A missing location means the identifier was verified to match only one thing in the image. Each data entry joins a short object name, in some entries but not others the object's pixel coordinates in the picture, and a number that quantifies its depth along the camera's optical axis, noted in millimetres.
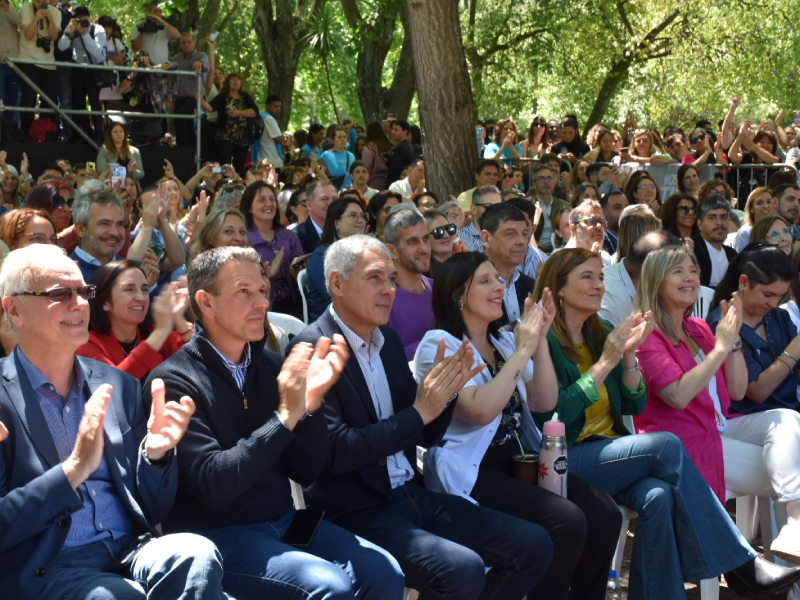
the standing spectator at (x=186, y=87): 12594
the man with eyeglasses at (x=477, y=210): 7910
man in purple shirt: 5434
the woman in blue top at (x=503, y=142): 12562
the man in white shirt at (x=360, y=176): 10781
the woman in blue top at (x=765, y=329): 5160
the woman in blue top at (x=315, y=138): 13727
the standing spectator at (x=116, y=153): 10898
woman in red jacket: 4258
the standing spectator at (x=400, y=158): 11961
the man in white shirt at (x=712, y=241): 7535
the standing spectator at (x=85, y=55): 11766
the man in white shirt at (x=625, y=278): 5934
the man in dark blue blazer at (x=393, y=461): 3443
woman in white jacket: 3842
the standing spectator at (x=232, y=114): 12602
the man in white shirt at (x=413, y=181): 10500
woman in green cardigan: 4137
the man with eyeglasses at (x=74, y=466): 2709
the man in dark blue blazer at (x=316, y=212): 7906
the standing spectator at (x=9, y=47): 11188
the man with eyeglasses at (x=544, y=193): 9812
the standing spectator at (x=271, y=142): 13078
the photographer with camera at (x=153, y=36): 12682
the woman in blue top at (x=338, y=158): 12477
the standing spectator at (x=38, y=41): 11273
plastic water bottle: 4402
